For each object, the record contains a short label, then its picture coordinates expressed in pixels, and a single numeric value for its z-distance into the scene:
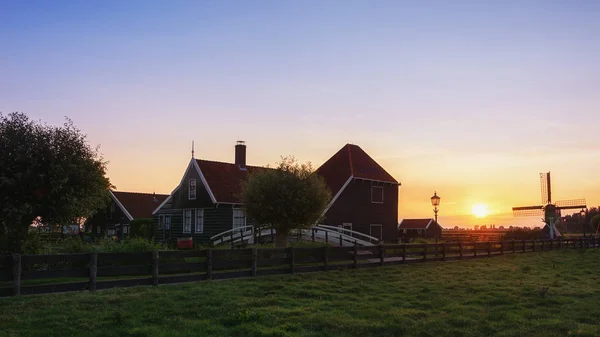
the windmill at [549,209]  67.50
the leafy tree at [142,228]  46.22
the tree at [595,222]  82.38
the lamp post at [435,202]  36.47
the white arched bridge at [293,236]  35.41
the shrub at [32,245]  19.53
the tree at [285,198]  26.84
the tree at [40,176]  19.44
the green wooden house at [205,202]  39.41
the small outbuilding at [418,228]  77.81
